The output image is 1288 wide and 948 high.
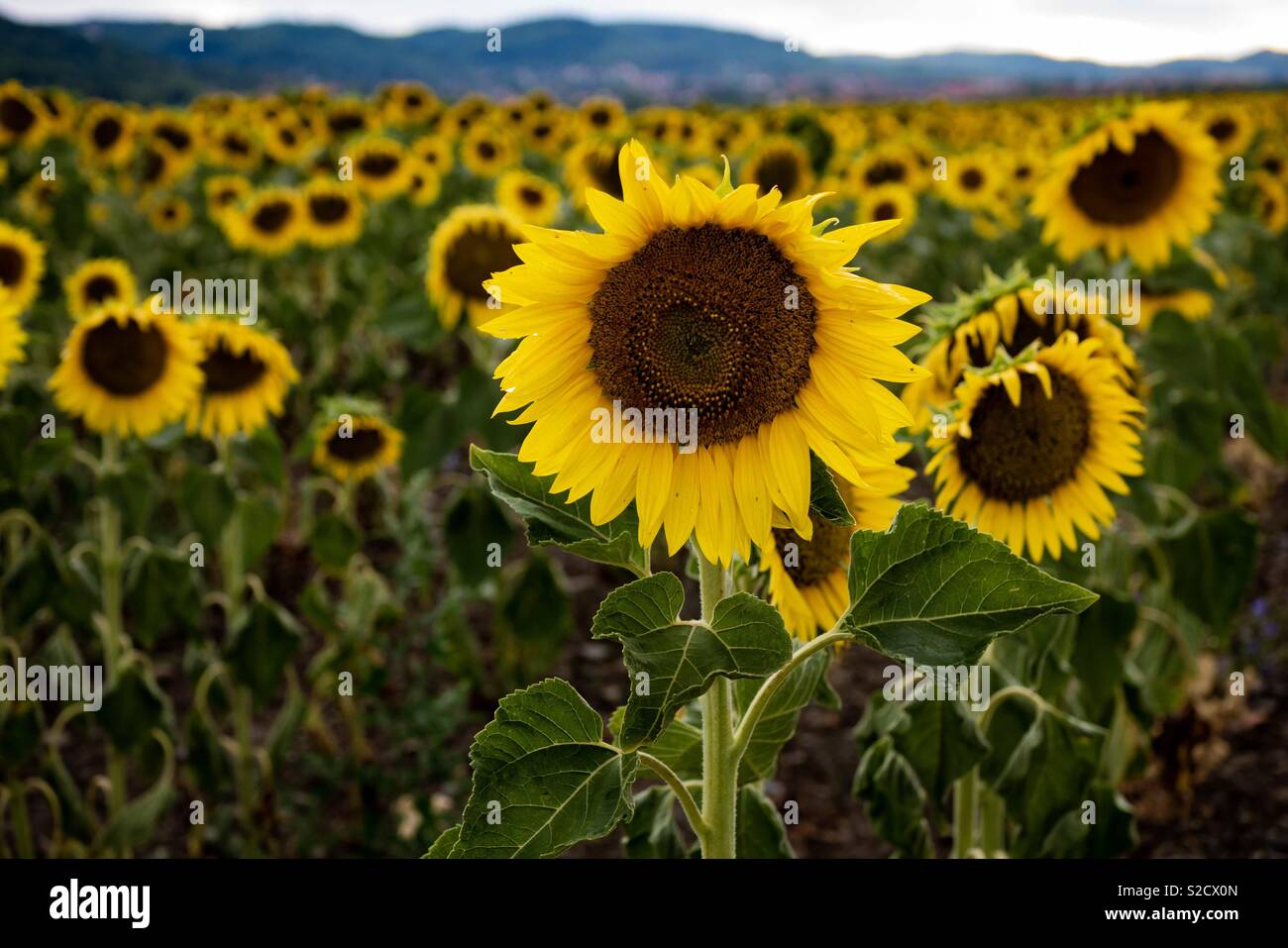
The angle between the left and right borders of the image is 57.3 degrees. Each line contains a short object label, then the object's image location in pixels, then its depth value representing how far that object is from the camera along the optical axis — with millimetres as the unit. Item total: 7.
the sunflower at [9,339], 3104
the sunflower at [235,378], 3738
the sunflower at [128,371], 3447
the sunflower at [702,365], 1312
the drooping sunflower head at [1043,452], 2078
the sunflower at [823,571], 1799
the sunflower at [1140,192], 3797
